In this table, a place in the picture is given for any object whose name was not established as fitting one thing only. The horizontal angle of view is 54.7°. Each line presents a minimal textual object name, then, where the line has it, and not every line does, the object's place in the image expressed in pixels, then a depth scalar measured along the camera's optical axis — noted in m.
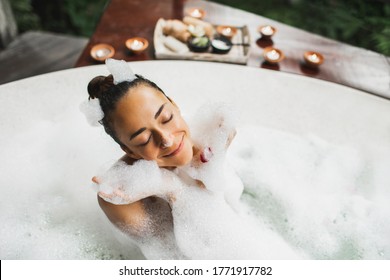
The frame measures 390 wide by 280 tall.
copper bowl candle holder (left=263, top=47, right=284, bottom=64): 2.46
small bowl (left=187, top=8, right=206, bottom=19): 2.76
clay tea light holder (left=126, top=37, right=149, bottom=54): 2.49
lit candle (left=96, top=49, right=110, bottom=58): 2.47
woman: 1.19
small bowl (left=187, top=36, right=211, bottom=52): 2.47
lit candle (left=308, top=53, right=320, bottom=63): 2.45
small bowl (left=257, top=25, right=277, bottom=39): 2.62
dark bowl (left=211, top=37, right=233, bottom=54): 2.48
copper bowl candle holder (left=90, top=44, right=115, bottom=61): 2.45
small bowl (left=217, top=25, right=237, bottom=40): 2.56
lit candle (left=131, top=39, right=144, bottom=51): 2.50
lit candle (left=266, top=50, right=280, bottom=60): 2.47
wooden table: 2.48
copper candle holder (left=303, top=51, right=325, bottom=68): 2.45
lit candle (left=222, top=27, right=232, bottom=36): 2.56
